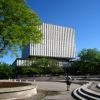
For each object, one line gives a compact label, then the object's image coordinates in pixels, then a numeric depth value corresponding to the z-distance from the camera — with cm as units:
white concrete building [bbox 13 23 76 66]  8184
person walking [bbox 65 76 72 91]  1498
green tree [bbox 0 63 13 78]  5806
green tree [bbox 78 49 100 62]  6498
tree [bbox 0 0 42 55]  1415
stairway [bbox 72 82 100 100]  987
